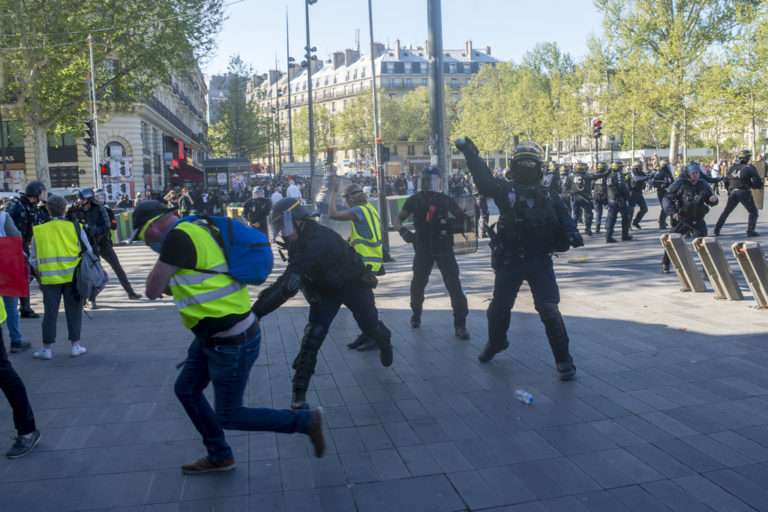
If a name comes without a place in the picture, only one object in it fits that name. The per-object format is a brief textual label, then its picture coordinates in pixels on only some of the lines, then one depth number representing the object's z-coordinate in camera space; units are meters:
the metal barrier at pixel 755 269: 8.18
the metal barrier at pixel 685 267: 9.66
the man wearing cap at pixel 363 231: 7.39
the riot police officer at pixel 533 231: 5.89
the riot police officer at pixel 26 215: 9.45
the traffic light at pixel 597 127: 26.53
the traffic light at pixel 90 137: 26.82
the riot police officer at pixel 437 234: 7.59
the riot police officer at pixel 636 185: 17.12
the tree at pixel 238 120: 60.91
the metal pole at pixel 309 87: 30.64
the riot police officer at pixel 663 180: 15.97
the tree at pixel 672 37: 39.72
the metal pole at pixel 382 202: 14.76
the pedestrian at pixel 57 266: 7.31
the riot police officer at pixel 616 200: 15.94
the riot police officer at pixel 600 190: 16.93
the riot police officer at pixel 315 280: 5.16
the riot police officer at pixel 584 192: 18.22
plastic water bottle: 5.40
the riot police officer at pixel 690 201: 11.05
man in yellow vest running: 3.86
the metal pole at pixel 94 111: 27.49
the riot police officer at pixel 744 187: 14.93
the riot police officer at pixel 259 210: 18.11
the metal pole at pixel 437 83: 12.41
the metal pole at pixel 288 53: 45.86
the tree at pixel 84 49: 27.03
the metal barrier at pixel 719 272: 8.94
